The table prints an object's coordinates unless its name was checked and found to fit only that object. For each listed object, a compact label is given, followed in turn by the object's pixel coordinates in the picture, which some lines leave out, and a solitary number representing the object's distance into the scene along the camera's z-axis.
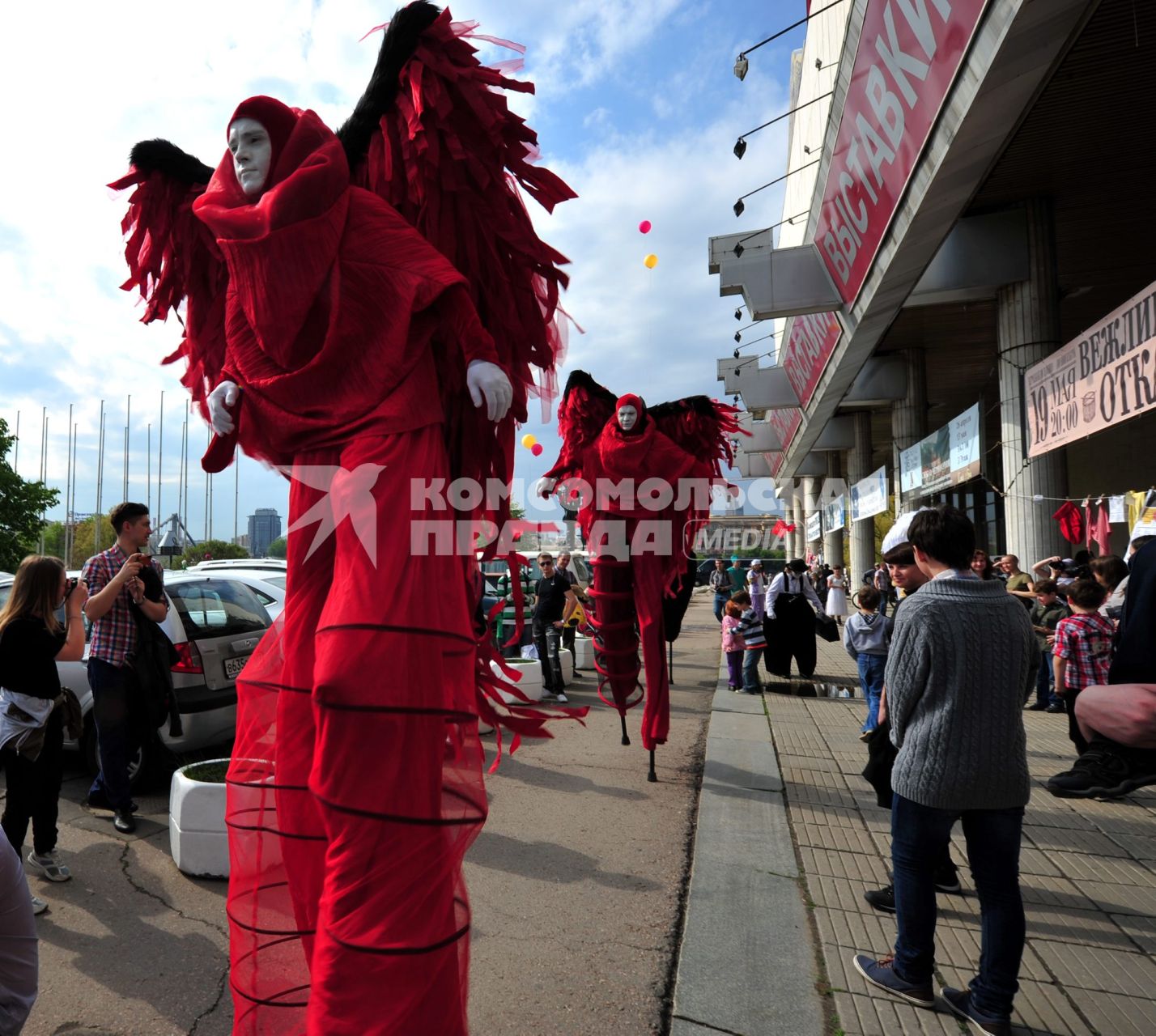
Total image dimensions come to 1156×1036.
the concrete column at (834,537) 28.08
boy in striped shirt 9.29
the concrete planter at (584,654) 10.94
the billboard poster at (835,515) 24.52
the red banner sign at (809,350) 13.97
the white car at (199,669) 5.17
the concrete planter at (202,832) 3.60
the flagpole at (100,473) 43.16
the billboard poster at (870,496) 17.70
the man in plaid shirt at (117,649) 4.27
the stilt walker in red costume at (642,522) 4.96
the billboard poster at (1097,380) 6.32
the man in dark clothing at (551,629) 9.11
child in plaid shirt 5.59
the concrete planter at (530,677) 7.40
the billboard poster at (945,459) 11.72
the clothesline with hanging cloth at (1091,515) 8.51
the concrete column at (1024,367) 10.13
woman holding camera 3.40
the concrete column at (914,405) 17.36
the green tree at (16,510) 23.77
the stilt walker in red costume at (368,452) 1.54
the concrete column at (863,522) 21.09
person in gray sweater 2.43
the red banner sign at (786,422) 23.32
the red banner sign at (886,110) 6.19
